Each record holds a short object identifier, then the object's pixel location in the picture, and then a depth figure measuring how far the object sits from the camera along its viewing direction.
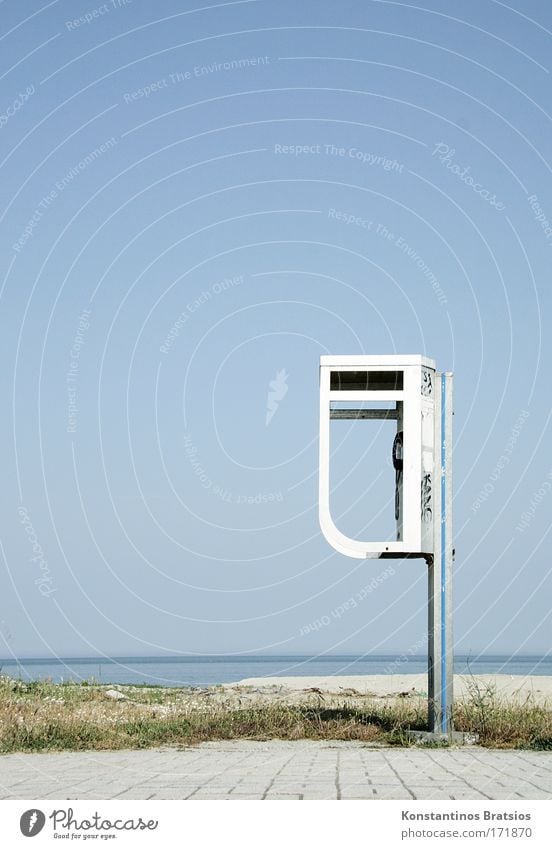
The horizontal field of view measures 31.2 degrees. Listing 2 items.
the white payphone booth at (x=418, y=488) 9.31
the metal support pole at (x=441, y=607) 9.22
